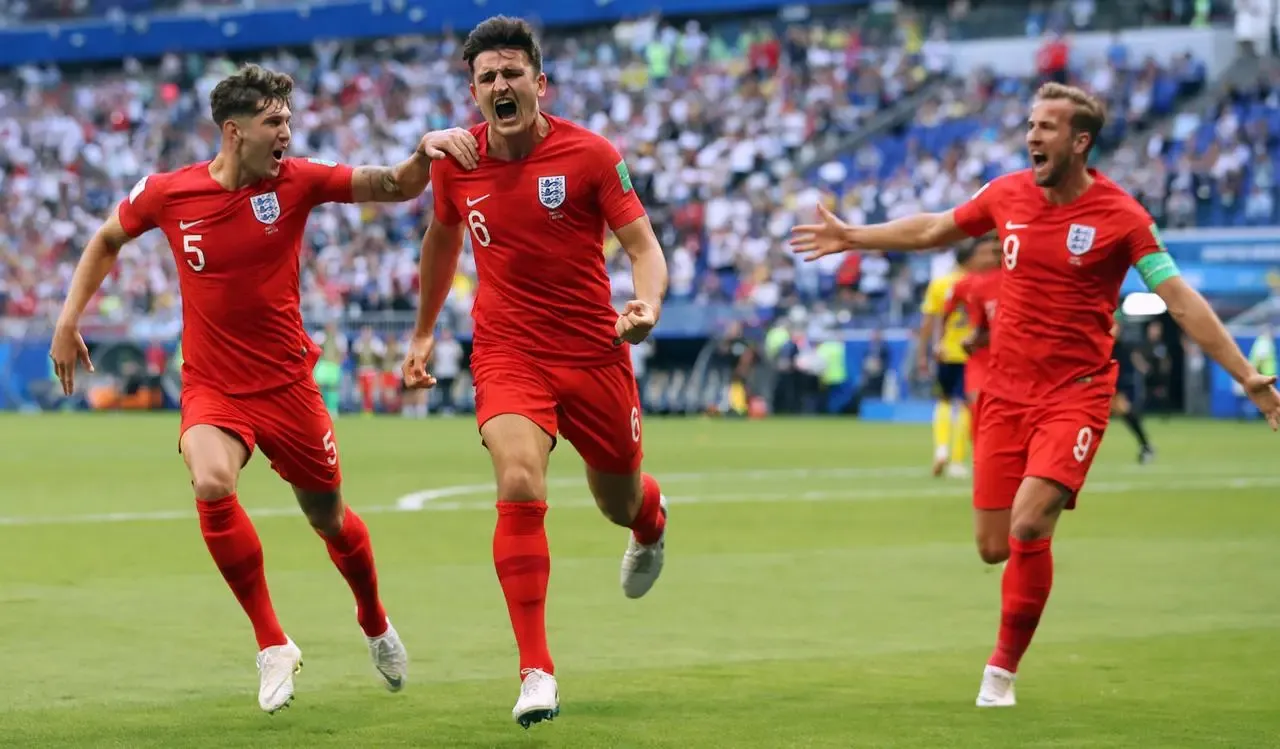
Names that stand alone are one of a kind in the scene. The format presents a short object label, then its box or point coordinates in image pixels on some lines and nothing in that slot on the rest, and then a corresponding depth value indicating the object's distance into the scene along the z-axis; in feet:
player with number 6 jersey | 25.25
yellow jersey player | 65.62
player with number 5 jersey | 26.43
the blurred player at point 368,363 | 134.00
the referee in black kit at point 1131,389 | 75.82
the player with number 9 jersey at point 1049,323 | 27.04
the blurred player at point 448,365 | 132.46
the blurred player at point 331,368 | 125.80
